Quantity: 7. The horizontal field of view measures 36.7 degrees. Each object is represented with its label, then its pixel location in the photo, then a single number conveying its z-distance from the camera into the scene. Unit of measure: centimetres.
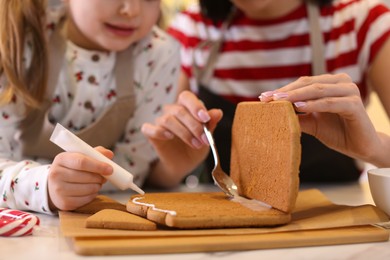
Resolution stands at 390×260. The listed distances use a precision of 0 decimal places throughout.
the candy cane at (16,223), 66
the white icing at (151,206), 64
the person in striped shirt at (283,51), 125
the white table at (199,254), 58
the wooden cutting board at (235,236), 58
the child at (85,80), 100
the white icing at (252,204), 69
